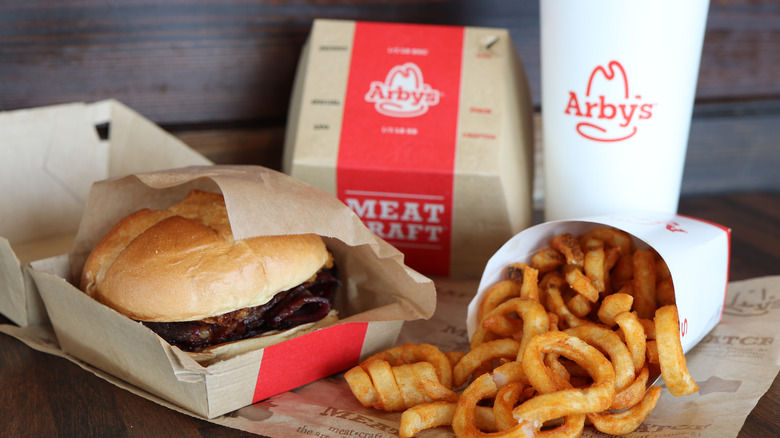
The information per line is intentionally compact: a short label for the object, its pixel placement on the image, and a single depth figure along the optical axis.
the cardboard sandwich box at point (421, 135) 0.88
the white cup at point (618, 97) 0.83
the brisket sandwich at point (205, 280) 0.78
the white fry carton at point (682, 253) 0.80
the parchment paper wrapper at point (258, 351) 0.77
